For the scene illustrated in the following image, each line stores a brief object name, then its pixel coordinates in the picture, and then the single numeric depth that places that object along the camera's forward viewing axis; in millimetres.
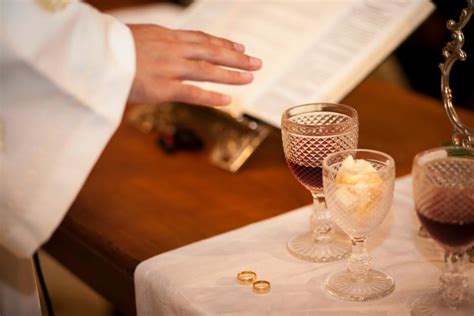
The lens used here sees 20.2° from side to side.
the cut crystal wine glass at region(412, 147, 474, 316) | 1292
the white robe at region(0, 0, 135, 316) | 1391
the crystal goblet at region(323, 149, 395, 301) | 1349
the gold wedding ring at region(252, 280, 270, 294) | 1414
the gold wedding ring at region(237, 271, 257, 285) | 1434
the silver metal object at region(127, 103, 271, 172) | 1835
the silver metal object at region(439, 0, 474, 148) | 1437
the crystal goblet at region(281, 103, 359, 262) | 1447
